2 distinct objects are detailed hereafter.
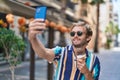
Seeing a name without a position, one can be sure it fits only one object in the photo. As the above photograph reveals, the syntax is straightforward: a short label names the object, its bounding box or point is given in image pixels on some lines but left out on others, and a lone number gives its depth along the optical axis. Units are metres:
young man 1.74
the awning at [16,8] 4.42
